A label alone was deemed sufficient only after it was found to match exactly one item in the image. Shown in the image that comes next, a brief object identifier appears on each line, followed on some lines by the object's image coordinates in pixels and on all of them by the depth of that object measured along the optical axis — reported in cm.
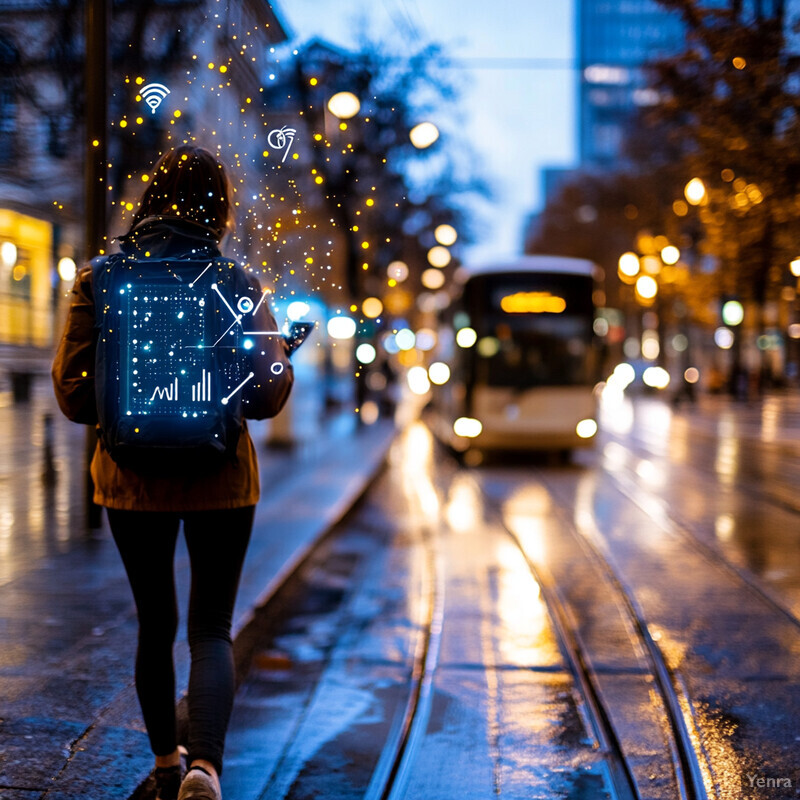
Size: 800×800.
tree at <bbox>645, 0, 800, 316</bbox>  1106
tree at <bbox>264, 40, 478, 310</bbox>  2255
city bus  1839
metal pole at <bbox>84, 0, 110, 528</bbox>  777
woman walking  300
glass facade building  13475
